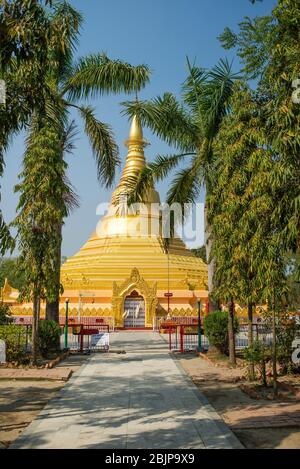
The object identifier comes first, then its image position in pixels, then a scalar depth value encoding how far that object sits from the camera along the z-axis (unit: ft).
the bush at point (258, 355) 34.18
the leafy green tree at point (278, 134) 21.29
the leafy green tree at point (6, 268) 189.64
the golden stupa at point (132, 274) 110.52
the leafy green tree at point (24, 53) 17.16
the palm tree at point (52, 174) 46.78
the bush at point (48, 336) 50.90
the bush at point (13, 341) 46.01
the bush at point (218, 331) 52.85
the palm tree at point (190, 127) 53.98
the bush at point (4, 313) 55.88
